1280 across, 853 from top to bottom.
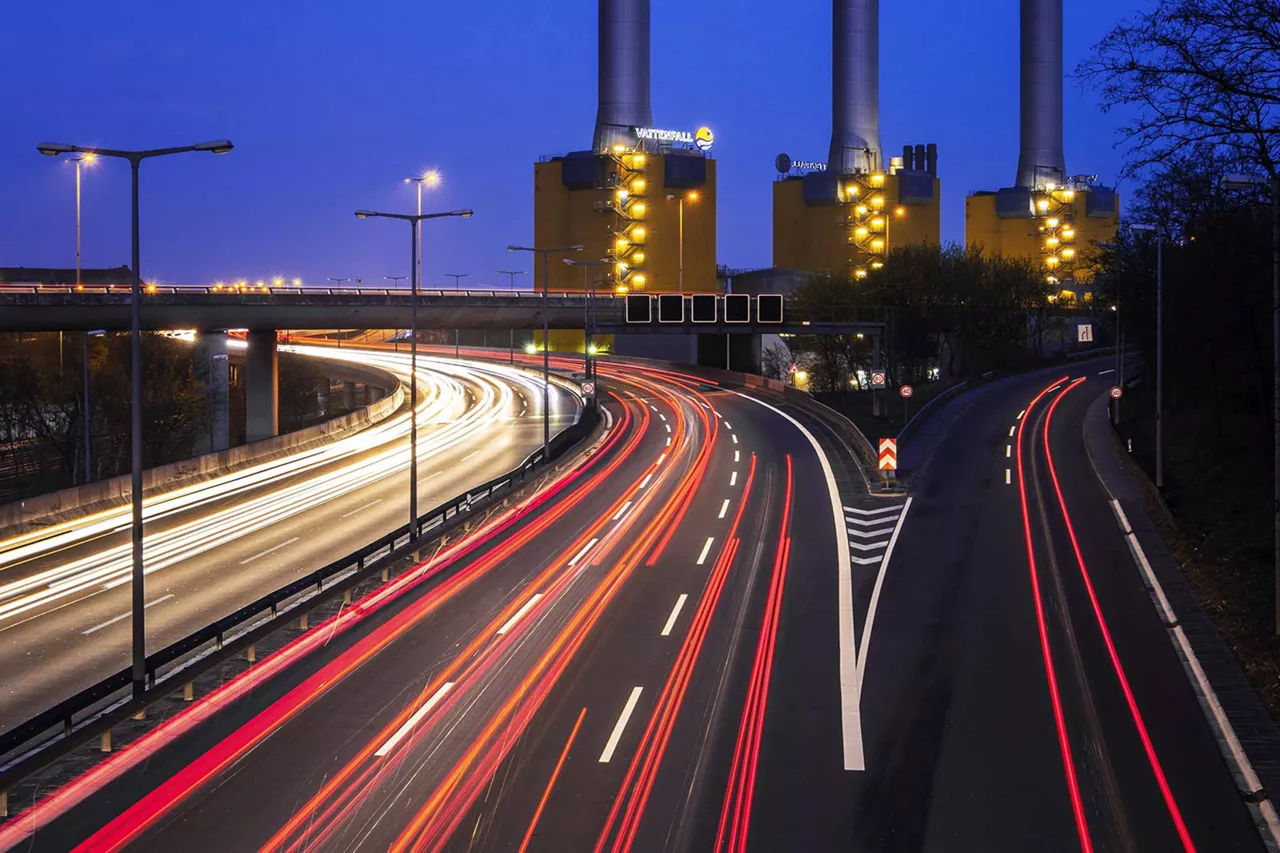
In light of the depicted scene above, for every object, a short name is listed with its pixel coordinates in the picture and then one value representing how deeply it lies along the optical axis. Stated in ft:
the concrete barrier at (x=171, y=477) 122.83
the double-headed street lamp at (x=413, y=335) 107.96
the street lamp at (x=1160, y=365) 135.44
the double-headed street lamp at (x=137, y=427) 62.54
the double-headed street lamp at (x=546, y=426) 157.99
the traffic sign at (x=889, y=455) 138.82
